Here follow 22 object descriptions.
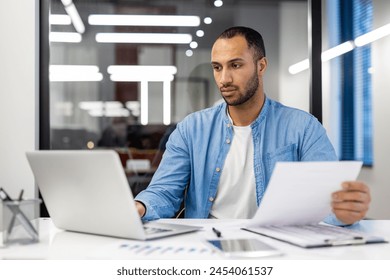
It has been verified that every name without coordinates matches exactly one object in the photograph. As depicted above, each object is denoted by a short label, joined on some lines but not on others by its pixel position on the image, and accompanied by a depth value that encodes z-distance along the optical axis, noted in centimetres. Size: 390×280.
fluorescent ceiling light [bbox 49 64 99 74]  377
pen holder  109
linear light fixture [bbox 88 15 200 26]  385
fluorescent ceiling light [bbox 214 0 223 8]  378
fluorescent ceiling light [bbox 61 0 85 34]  371
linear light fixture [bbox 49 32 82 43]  383
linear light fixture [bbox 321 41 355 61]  495
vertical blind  468
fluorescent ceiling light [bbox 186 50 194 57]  376
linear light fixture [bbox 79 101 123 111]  398
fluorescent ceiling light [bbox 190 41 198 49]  375
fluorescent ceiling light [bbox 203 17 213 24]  377
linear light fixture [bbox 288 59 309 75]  358
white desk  100
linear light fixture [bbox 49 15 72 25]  363
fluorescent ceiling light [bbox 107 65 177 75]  393
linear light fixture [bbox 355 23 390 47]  429
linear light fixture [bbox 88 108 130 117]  399
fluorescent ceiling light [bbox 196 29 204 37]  379
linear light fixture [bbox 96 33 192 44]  386
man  193
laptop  108
